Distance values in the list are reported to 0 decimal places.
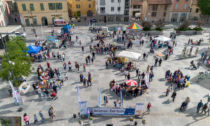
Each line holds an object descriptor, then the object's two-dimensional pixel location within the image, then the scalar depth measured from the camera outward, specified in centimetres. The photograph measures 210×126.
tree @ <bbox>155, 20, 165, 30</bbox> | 3722
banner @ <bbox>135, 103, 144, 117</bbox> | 1351
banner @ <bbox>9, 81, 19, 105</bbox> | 1465
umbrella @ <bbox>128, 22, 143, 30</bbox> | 3283
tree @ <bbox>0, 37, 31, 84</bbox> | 1614
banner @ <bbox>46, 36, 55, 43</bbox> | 2898
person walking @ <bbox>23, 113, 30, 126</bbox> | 1264
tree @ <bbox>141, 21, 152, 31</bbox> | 3721
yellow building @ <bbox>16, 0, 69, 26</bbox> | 4316
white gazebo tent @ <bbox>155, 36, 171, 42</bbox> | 2816
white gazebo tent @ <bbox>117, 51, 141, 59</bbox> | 2119
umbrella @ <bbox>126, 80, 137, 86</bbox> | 1623
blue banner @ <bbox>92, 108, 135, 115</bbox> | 1380
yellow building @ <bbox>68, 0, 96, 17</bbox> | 5550
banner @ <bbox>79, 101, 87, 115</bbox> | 1324
